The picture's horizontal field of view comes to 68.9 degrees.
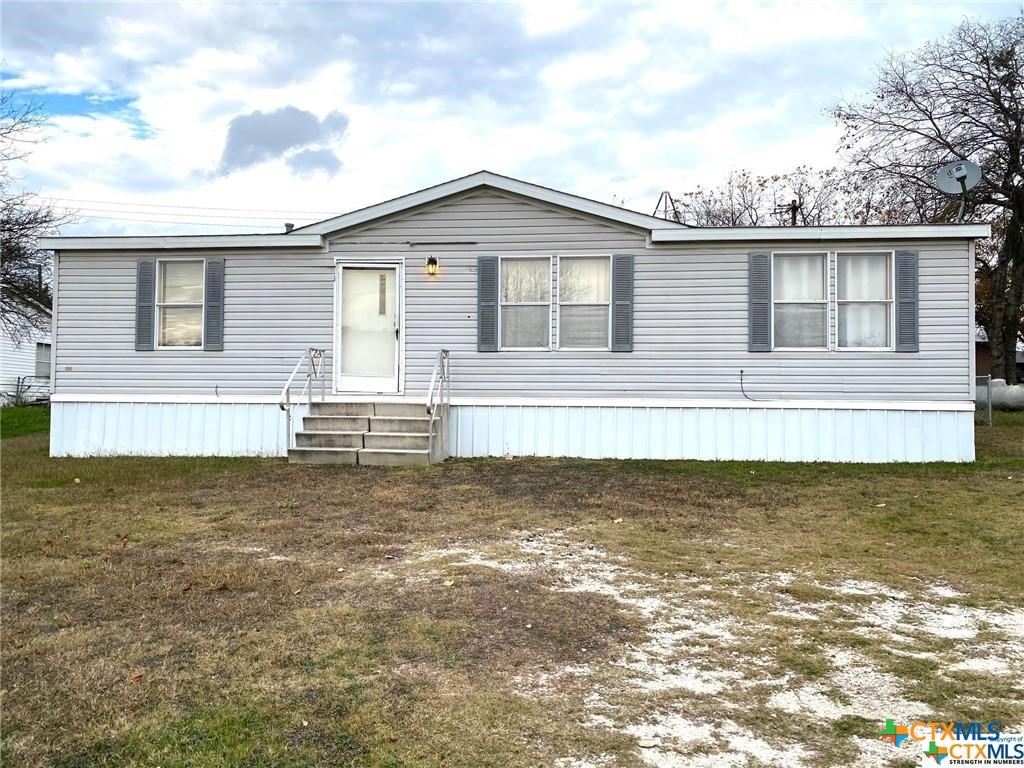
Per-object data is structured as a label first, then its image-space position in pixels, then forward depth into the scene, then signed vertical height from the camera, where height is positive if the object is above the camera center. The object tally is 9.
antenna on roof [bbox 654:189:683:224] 13.20 +3.58
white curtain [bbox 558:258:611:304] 10.06 +1.56
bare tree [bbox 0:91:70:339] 18.20 +3.91
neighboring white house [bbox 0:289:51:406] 24.23 +0.73
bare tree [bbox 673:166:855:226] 28.06 +7.86
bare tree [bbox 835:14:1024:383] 20.00 +7.46
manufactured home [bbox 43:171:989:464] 9.52 +0.78
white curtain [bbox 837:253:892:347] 9.62 +1.33
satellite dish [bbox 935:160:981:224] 9.93 +3.06
